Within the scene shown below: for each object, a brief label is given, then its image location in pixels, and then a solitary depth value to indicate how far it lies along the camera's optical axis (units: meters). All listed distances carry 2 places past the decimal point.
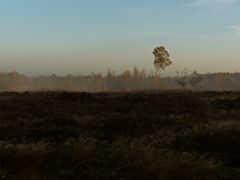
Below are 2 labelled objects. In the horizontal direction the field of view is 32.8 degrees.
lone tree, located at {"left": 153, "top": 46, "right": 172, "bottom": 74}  82.53
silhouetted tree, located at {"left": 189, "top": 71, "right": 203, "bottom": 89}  109.54
